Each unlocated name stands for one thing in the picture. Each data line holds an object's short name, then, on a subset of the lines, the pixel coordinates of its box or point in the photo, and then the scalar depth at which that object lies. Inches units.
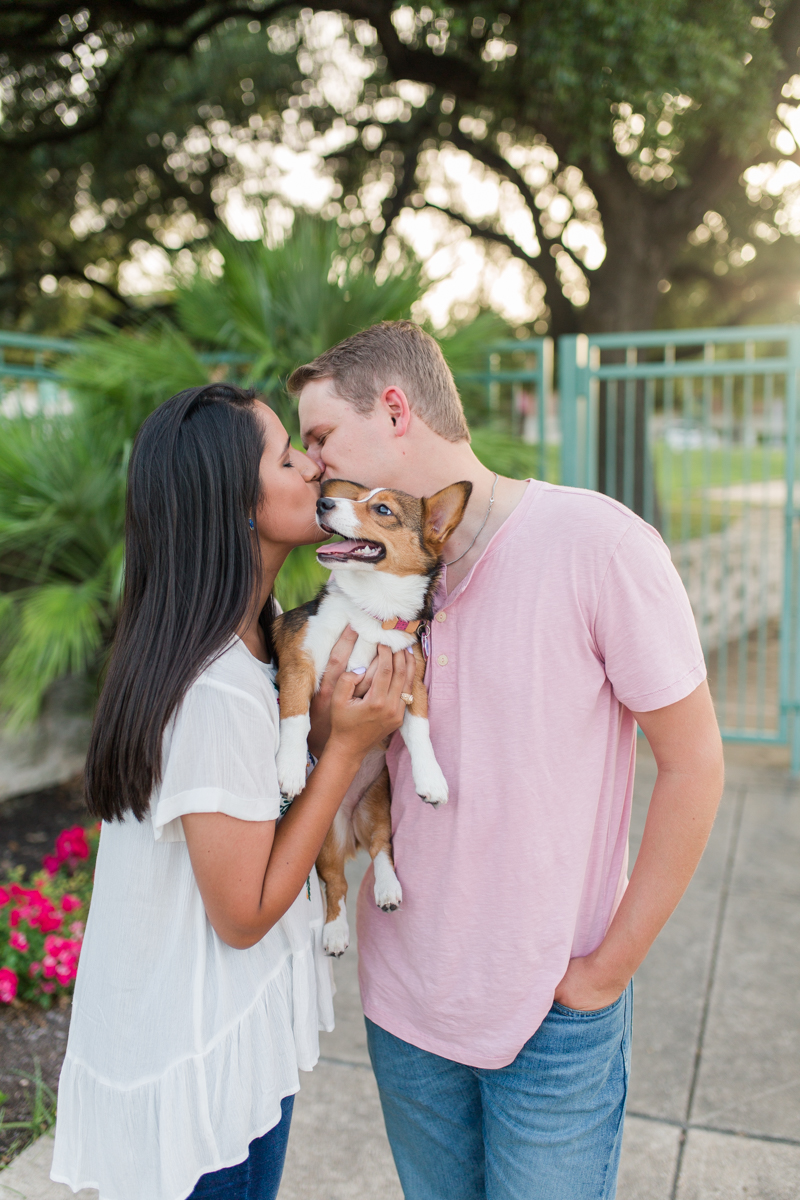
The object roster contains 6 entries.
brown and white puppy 65.9
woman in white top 57.4
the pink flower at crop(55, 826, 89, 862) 160.1
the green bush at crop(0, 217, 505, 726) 187.3
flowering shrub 133.9
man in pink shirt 56.8
